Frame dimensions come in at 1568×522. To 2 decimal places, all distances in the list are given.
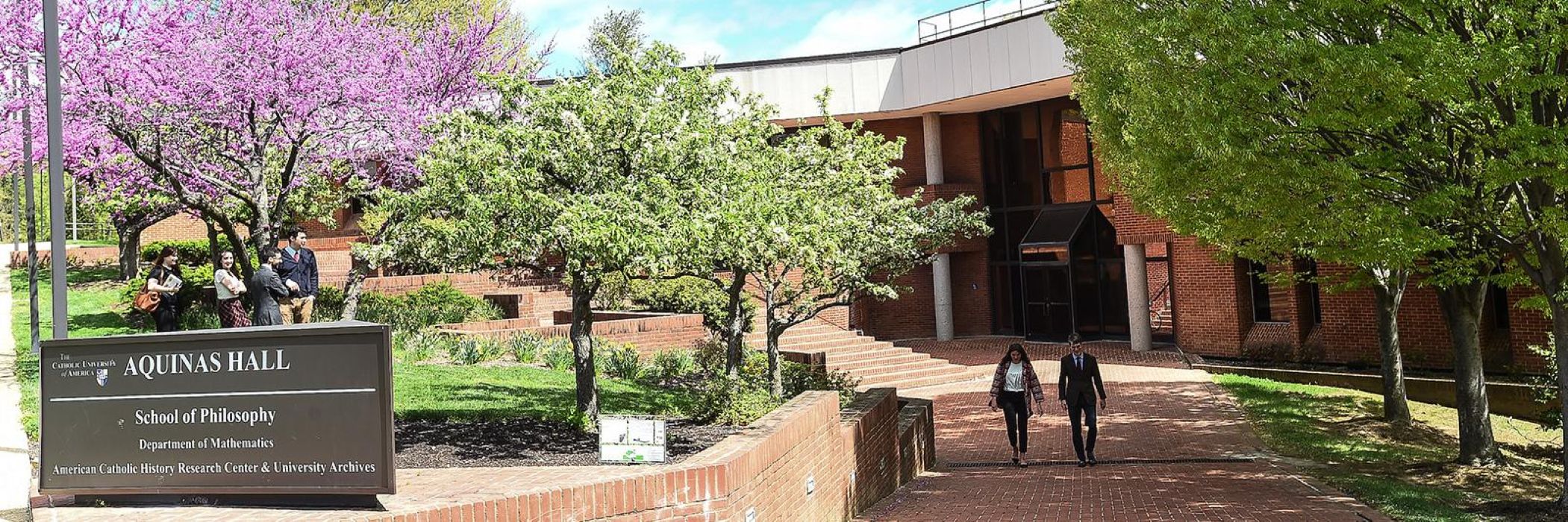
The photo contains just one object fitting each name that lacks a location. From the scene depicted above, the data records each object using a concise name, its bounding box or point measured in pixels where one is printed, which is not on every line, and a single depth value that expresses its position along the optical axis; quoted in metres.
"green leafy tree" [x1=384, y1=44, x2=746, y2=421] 8.34
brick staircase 22.11
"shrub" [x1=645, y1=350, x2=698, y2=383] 15.88
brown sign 5.72
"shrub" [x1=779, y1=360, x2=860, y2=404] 14.13
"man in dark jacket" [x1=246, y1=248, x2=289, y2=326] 11.09
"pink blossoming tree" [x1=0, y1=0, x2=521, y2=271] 12.30
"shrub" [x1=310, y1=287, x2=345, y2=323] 20.18
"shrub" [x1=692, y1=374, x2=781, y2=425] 10.16
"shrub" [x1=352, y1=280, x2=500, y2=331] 19.58
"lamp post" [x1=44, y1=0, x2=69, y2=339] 8.62
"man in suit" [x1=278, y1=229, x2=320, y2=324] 12.31
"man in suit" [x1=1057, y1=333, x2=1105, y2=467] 12.85
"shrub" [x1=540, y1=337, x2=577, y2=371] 15.52
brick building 24.34
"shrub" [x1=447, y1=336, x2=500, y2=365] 15.34
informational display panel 7.18
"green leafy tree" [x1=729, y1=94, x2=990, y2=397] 11.59
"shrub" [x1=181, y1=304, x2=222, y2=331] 16.08
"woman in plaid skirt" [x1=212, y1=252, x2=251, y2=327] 11.80
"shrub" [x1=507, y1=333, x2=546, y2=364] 16.14
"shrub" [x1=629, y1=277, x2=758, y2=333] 15.58
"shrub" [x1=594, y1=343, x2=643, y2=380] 15.41
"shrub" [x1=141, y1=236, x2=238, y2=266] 28.12
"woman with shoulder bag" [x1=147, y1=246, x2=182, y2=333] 12.97
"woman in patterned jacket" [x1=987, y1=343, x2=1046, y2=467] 13.22
